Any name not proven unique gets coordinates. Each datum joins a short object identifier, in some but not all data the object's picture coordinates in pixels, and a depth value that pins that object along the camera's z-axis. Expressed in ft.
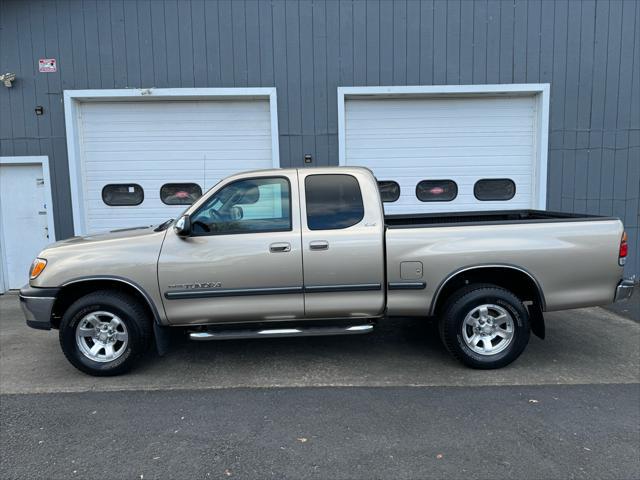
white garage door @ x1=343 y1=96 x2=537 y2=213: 26.50
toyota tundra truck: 14.10
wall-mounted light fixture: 25.08
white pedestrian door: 26.21
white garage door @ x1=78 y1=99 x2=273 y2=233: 26.18
